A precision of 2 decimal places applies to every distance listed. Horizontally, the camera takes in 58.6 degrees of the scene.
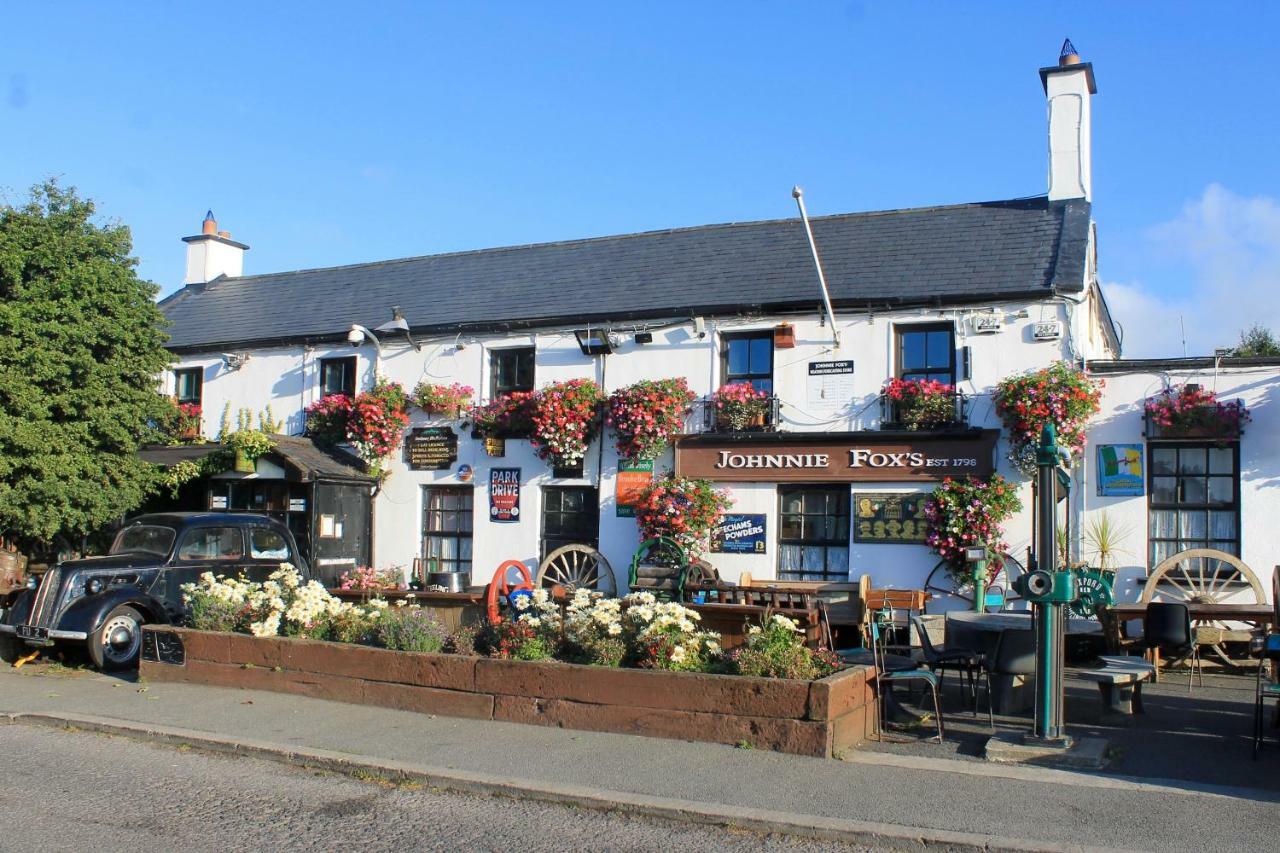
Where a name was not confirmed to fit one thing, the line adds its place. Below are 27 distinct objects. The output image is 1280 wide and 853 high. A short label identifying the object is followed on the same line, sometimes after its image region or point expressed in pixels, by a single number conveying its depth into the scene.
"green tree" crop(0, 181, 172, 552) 15.90
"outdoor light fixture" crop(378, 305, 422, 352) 18.25
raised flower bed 8.46
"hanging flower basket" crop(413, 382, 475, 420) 18.27
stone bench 9.79
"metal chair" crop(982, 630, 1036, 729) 9.76
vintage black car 12.70
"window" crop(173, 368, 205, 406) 21.28
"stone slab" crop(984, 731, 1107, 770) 8.08
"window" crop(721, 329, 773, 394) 16.77
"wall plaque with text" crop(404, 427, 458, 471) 18.45
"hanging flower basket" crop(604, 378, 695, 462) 16.47
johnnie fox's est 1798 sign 15.05
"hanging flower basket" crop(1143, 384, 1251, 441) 13.81
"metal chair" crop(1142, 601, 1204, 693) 10.52
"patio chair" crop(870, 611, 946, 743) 9.02
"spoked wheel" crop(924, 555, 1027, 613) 14.78
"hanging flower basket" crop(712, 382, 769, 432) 16.28
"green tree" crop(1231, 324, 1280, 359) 33.56
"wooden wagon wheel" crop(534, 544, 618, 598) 16.91
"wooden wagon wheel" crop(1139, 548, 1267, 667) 13.43
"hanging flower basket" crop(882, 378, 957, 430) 15.22
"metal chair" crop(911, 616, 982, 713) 9.55
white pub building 14.52
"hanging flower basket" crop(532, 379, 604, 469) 17.00
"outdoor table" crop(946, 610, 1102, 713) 10.16
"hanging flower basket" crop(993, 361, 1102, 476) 14.22
